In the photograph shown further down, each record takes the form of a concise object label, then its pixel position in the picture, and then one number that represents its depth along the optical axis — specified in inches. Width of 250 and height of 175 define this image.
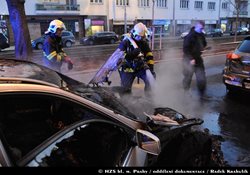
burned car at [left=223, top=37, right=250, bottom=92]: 273.4
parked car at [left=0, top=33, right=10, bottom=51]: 1038.9
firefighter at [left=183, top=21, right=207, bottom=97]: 292.0
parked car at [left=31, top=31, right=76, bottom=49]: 1176.4
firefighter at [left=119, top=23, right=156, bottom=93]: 237.6
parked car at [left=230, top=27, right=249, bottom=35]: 2127.2
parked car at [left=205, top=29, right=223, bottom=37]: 1909.4
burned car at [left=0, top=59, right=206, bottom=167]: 71.9
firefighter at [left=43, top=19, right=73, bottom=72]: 231.8
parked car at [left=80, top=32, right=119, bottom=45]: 1343.5
